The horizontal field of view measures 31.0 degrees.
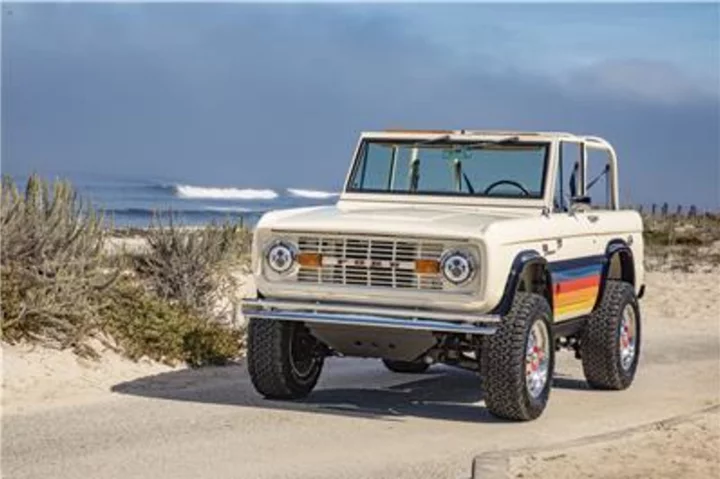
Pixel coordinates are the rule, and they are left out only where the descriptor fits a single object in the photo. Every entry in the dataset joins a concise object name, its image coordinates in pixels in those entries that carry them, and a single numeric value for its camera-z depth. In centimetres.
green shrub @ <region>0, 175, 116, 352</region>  1170
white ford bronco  966
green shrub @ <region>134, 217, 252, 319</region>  1558
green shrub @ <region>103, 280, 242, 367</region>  1251
